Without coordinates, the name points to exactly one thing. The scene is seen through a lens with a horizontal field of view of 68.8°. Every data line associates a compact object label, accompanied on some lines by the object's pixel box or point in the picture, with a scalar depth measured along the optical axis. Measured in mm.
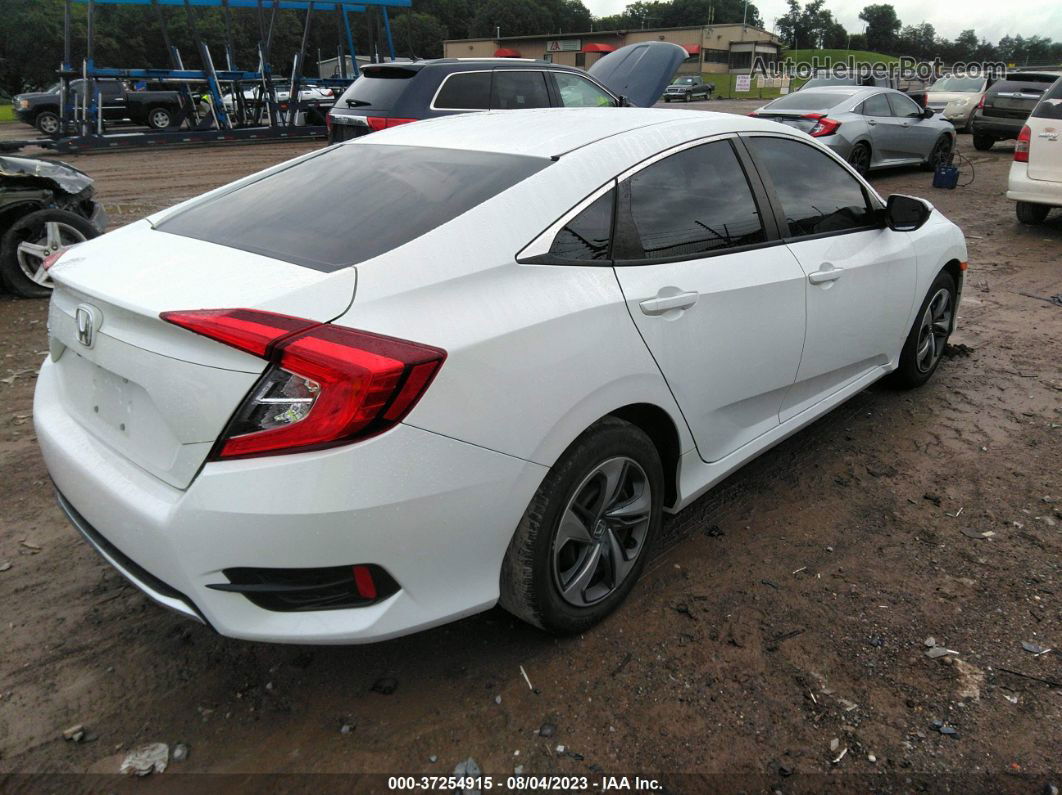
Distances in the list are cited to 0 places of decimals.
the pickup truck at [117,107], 21688
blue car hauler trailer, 17719
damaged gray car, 6344
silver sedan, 11641
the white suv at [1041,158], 8398
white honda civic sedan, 1847
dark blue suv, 8695
